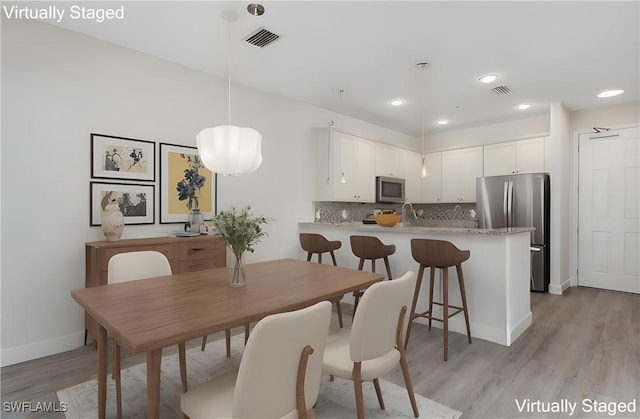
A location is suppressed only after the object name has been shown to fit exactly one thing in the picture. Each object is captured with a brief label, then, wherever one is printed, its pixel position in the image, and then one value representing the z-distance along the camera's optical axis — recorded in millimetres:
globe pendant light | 2170
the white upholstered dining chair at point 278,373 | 1069
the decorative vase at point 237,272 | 1945
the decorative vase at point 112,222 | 2797
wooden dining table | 1232
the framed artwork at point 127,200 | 2900
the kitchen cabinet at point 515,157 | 5090
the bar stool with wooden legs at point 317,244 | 3641
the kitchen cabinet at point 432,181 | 6270
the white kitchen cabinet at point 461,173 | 5773
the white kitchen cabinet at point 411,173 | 6133
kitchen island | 2922
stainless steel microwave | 5461
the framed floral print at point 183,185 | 3342
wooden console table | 2625
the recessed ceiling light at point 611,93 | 4103
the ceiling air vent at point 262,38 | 2764
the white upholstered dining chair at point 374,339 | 1503
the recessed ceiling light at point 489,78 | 3629
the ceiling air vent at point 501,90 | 4023
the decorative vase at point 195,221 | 3365
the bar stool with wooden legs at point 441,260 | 2757
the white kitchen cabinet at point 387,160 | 5473
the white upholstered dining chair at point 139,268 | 2127
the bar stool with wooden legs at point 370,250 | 3252
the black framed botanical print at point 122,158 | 2910
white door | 4508
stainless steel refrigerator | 4637
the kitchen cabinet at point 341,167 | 4668
